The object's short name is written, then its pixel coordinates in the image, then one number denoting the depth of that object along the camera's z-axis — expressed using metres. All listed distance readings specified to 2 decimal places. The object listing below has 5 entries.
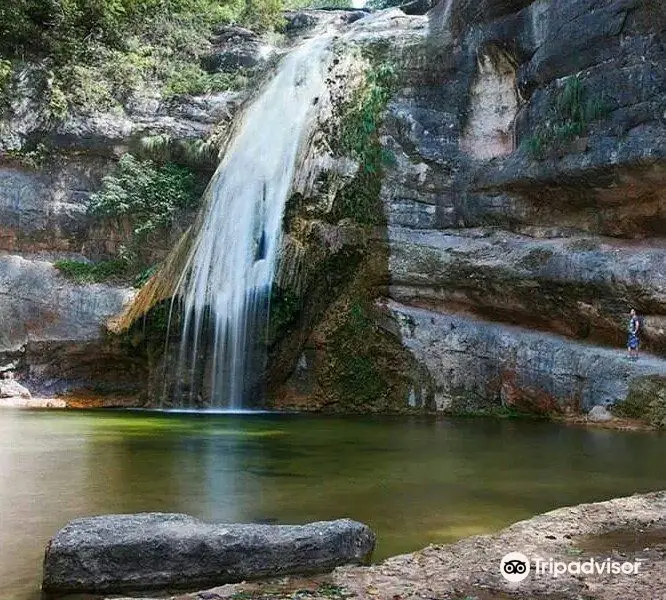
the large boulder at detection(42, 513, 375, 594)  3.92
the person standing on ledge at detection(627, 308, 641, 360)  13.46
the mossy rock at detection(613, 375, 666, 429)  12.32
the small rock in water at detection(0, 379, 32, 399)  17.05
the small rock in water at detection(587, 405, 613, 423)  12.83
